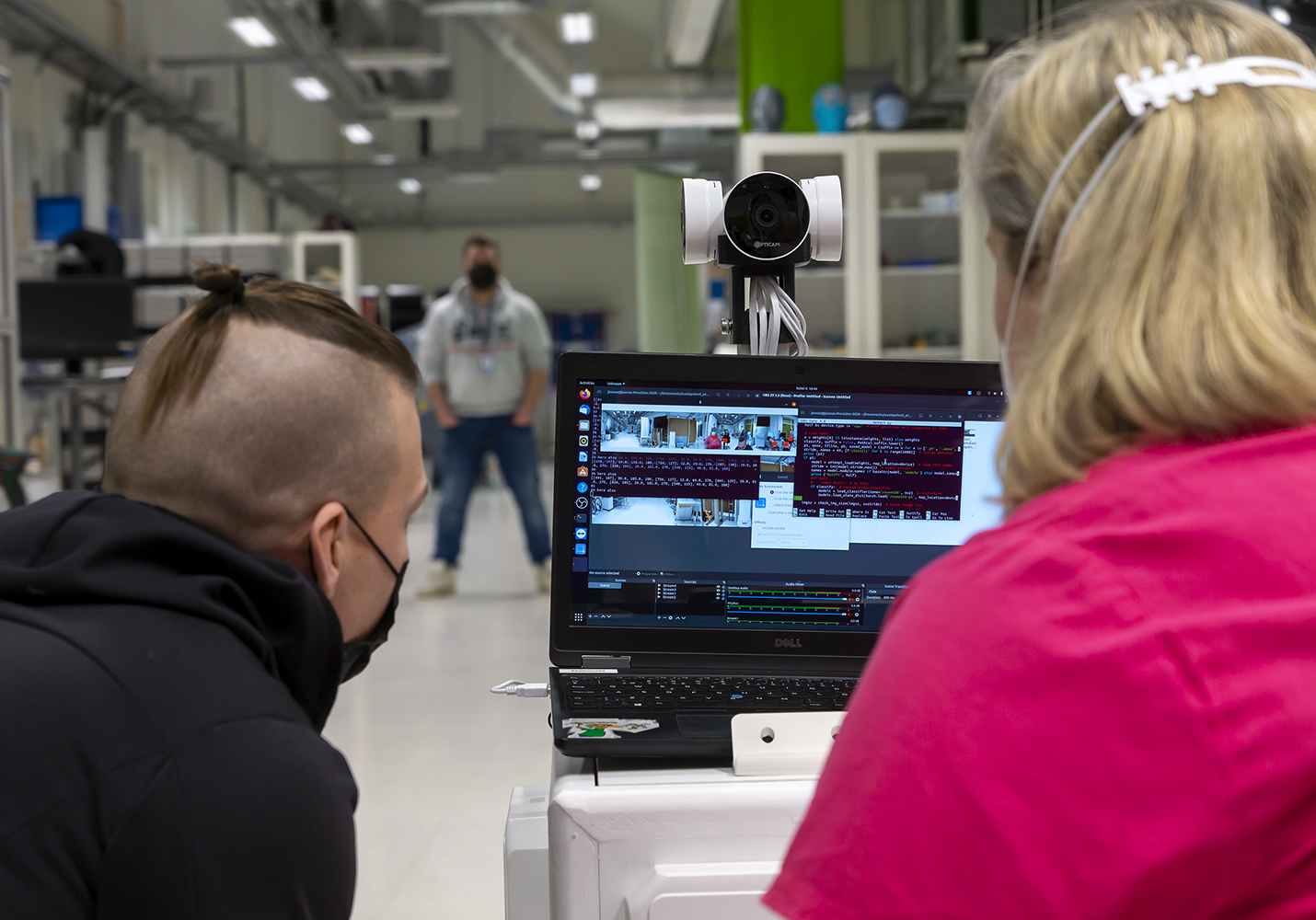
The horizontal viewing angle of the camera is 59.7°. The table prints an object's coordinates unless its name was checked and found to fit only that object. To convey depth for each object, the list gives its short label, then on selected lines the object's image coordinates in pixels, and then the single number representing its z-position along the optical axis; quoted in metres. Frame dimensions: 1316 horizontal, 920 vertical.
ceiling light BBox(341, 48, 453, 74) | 8.21
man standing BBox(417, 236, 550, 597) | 5.05
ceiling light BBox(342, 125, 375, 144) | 11.98
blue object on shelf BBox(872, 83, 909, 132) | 6.16
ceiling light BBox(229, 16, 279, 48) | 8.12
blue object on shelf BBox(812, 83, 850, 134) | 6.16
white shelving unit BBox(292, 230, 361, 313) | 8.09
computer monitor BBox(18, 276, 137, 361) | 5.57
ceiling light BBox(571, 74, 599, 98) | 10.10
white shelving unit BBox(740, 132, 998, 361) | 6.15
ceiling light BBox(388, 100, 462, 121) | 10.27
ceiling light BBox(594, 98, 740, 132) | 10.91
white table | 0.85
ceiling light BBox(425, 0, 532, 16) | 7.96
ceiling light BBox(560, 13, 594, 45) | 8.52
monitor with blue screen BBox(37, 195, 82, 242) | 8.18
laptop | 1.13
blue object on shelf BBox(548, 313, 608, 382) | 15.92
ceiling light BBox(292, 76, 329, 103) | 9.96
